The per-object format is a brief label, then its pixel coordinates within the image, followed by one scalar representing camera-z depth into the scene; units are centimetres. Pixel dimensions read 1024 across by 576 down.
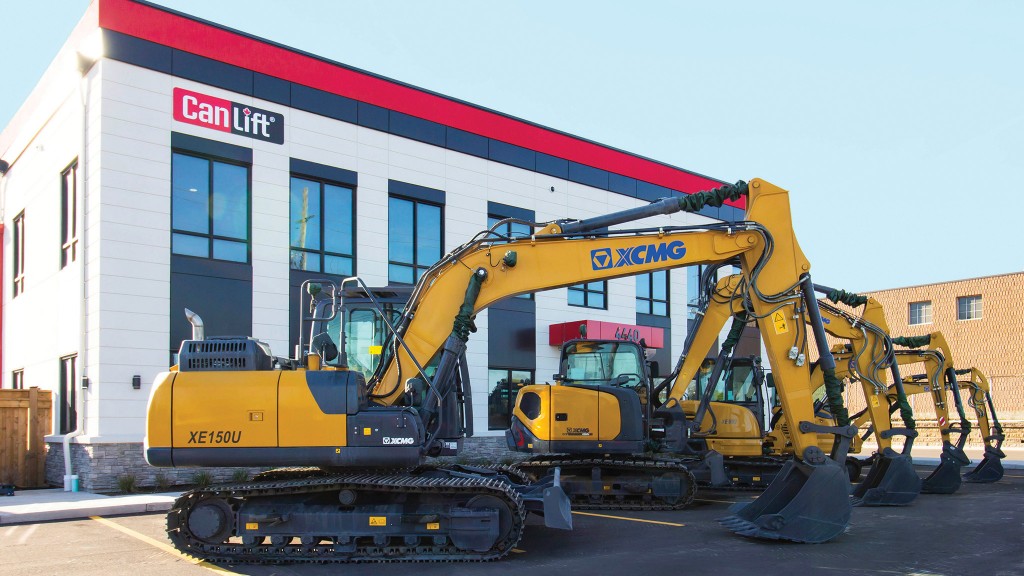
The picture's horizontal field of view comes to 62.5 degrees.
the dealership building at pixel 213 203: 1652
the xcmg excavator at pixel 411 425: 910
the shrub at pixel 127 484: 1598
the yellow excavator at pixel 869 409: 1423
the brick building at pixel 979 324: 4228
